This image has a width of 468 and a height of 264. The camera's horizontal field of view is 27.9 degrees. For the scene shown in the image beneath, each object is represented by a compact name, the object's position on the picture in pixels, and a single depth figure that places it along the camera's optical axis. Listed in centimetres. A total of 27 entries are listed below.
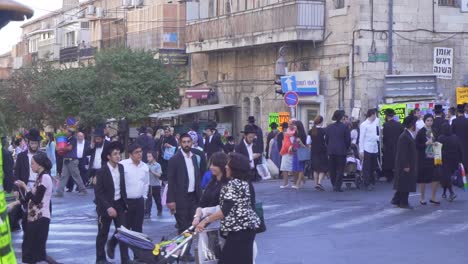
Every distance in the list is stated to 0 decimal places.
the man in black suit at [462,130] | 2102
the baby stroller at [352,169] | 2134
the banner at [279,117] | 3148
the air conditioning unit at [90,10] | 6378
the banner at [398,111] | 2522
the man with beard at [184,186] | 1240
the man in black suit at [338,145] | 2086
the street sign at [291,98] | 2772
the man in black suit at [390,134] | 2161
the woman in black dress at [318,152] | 2155
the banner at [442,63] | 3170
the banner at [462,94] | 3080
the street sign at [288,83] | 3123
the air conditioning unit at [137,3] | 5441
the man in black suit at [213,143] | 2612
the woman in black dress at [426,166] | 1756
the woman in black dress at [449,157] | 1792
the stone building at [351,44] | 3048
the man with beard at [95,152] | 2278
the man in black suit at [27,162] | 1507
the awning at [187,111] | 3906
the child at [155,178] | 1717
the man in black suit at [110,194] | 1185
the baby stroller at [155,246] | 1030
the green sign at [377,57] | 3042
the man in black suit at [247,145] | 2116
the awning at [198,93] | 4162
